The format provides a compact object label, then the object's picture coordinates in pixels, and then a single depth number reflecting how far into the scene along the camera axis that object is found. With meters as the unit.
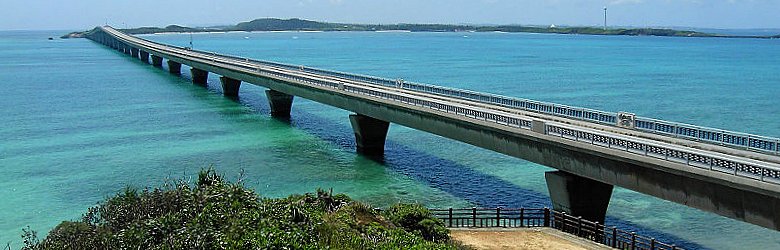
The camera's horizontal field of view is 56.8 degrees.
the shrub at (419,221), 23.53
